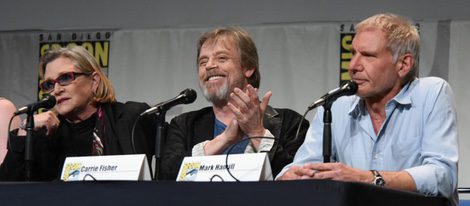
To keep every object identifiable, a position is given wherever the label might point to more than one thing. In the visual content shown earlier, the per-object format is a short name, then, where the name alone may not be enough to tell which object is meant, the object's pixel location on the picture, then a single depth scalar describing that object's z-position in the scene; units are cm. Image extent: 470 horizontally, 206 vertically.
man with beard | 787
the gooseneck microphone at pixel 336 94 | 661
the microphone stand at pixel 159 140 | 735
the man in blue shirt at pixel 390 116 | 674
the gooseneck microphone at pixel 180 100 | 736
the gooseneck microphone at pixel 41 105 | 768
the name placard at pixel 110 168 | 666
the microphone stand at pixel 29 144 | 771
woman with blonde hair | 870
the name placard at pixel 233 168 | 629
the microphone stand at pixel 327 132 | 657
